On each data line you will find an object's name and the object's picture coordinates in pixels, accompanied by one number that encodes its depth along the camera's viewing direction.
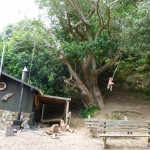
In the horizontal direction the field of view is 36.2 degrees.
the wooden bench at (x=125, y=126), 9.20
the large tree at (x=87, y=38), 15.71
